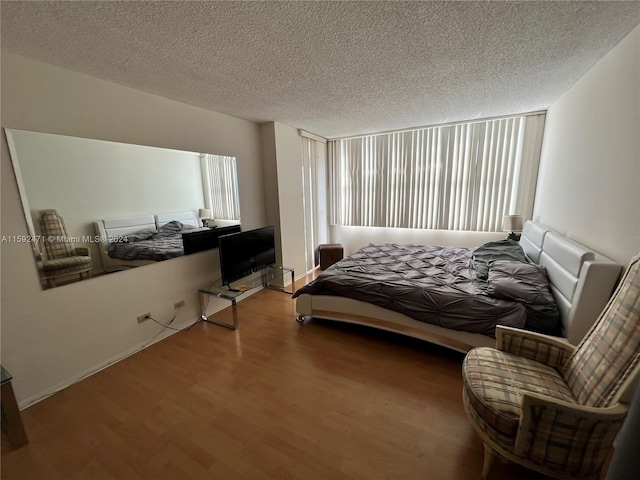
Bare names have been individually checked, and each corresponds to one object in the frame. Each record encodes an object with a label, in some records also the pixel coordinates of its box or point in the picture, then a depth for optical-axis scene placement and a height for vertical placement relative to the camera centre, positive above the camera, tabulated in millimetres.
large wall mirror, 1844 -46
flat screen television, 2914 -739
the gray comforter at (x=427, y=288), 2047 -926
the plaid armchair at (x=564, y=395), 1085 -1029
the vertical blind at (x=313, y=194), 4508 -50
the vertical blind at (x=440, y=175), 3705 +224
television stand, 2863 -1128
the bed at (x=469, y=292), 1709 -919
